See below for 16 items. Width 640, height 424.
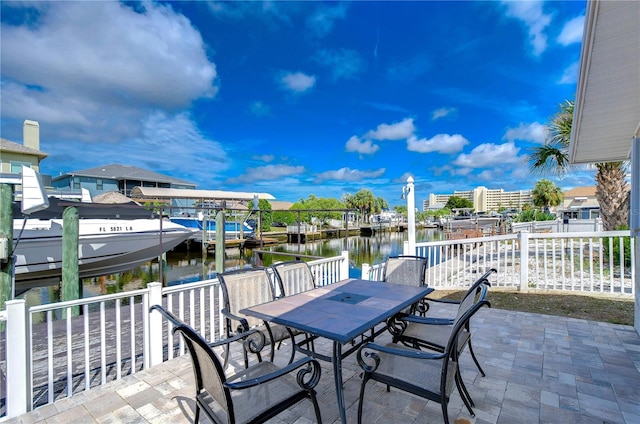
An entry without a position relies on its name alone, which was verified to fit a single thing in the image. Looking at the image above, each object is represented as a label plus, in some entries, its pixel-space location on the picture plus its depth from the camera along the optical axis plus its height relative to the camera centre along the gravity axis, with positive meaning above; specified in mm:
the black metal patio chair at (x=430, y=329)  2068 -1038
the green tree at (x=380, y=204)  52000 +1910
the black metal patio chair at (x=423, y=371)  1576 -996
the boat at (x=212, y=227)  19408 -883
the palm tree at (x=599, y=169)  7473 +1141
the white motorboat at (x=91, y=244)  7502 -790
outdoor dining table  1871 -755
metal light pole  5229 +74
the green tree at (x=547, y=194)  30375 +1964
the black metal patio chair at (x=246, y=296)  2495 -786
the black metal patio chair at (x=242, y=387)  1332 -980
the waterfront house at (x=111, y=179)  22781 +3267
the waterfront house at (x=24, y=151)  15044 +3758
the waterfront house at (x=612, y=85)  2607 +1410
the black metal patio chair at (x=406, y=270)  3498 -713
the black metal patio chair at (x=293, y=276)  3131 -711
